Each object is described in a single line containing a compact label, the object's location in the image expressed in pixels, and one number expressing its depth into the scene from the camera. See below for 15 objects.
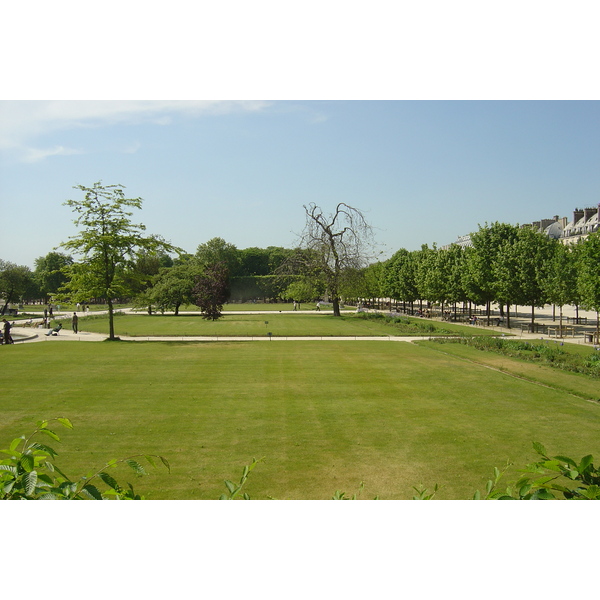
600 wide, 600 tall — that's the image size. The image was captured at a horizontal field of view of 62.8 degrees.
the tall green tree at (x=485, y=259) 37.53
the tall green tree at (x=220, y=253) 90.75
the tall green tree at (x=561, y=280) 30.23
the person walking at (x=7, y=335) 24.61
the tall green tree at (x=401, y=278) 49.34
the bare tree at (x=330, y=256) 46.16
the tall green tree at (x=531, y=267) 33.00
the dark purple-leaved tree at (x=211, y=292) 40.66
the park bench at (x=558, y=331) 30.20
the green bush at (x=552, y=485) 3.03
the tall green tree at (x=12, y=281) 50.47
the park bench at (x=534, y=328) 32.06
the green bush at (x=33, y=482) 2.87
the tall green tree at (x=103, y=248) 26.27
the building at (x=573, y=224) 52.75
